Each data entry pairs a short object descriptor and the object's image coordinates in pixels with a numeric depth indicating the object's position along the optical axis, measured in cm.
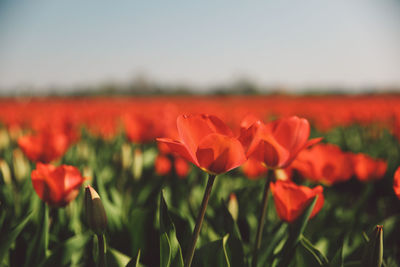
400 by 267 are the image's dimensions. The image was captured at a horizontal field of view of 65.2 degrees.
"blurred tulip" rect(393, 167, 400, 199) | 81
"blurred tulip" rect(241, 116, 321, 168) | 79
